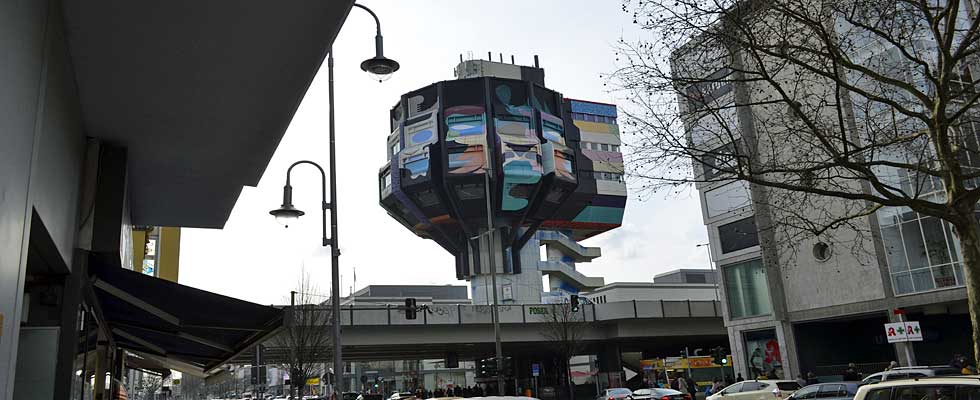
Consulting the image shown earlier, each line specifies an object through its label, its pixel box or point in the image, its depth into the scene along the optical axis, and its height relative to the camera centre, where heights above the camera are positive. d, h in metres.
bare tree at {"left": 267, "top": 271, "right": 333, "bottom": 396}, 37.97 +3.29
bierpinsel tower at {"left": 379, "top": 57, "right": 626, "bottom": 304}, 85.31 +24.26
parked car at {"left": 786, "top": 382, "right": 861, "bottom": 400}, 19.73 -0.71
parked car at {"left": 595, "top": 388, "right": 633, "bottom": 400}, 31.75 -0.58
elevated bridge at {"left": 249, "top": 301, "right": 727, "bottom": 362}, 43.72 +3.66
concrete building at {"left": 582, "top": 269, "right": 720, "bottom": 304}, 96.69 +11.13
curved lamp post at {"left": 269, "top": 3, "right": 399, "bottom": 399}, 13.07 +3.93
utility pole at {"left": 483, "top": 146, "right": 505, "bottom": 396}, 29.56 +1.57
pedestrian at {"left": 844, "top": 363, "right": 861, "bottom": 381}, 26.44 -0.44
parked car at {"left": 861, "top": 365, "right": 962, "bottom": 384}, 20.14 -0.39
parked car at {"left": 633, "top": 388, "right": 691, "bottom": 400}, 29.03 -0.67
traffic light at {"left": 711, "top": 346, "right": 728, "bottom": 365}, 36.72 +0.81
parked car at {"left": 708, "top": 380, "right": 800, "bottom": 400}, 25.41 -0.70
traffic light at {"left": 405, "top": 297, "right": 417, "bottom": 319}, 29.94 +3.38
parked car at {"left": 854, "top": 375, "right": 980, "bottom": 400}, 8.64 -0.37
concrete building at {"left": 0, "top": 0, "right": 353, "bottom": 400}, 4.34 +2.57
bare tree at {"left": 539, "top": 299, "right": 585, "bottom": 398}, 46.14 +3.32
